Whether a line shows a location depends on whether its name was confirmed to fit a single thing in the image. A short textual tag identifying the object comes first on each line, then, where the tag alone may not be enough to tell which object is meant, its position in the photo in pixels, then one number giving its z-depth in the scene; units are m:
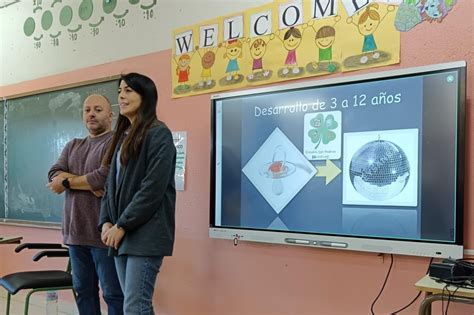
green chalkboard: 3.20
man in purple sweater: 2.12
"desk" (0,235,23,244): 2.57
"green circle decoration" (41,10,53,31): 3.40
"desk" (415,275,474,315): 1.32
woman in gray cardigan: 1.70
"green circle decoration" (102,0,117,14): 3.00
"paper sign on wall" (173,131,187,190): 2.60
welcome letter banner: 1.93
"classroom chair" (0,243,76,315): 2.27
